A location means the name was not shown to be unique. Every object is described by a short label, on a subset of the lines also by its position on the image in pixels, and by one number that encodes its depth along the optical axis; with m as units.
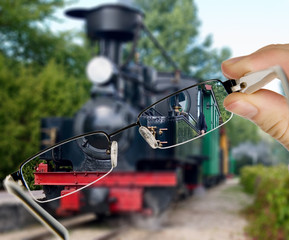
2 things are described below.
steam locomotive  5.39
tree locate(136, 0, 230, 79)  16.98
